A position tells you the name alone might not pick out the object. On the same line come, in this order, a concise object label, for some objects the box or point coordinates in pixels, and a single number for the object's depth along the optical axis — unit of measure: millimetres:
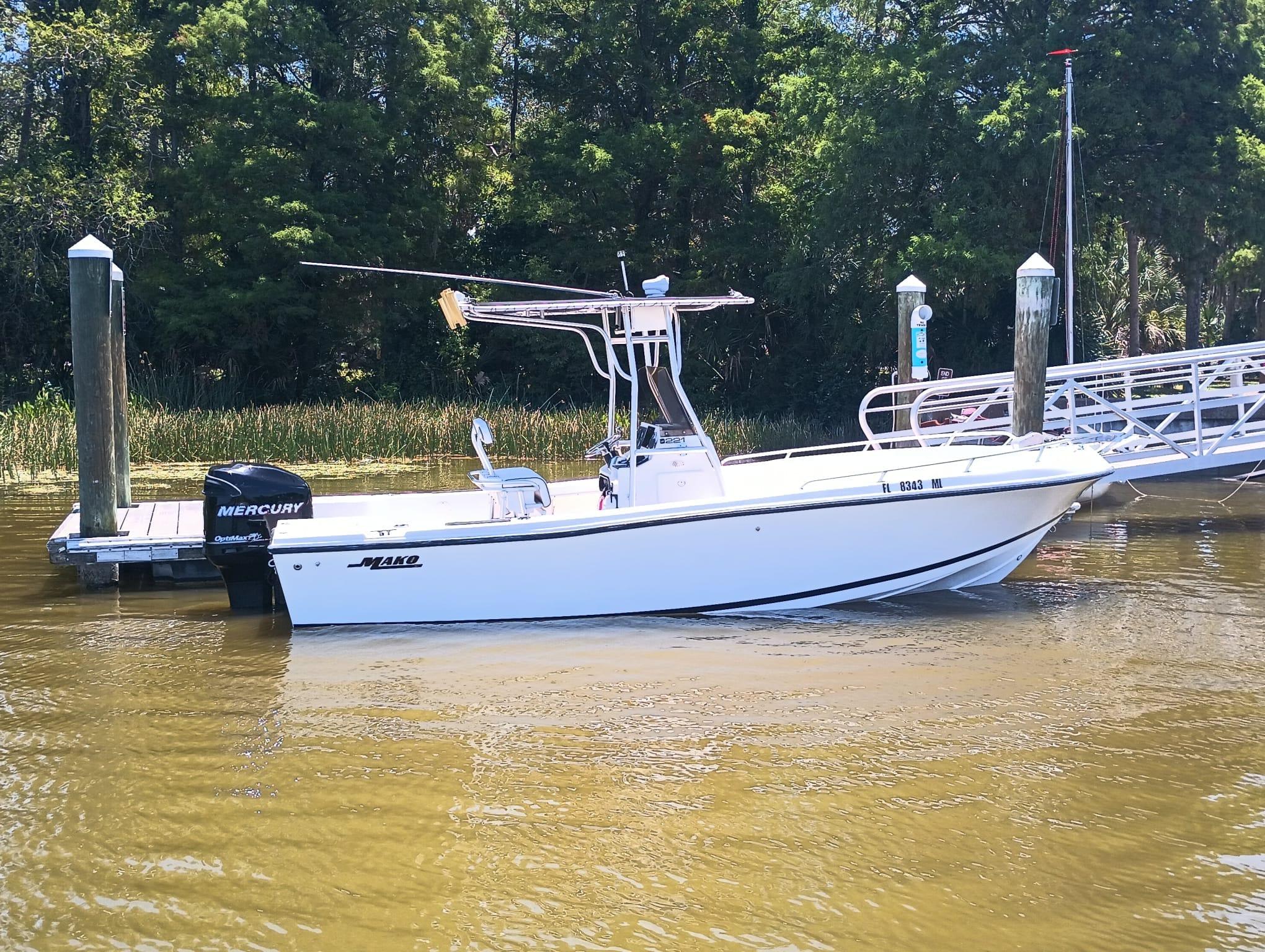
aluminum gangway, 12789
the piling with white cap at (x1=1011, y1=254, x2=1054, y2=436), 12352
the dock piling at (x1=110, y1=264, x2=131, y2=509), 11523
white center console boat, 8719
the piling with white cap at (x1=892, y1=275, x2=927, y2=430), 14383
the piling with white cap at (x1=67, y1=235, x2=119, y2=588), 10258
